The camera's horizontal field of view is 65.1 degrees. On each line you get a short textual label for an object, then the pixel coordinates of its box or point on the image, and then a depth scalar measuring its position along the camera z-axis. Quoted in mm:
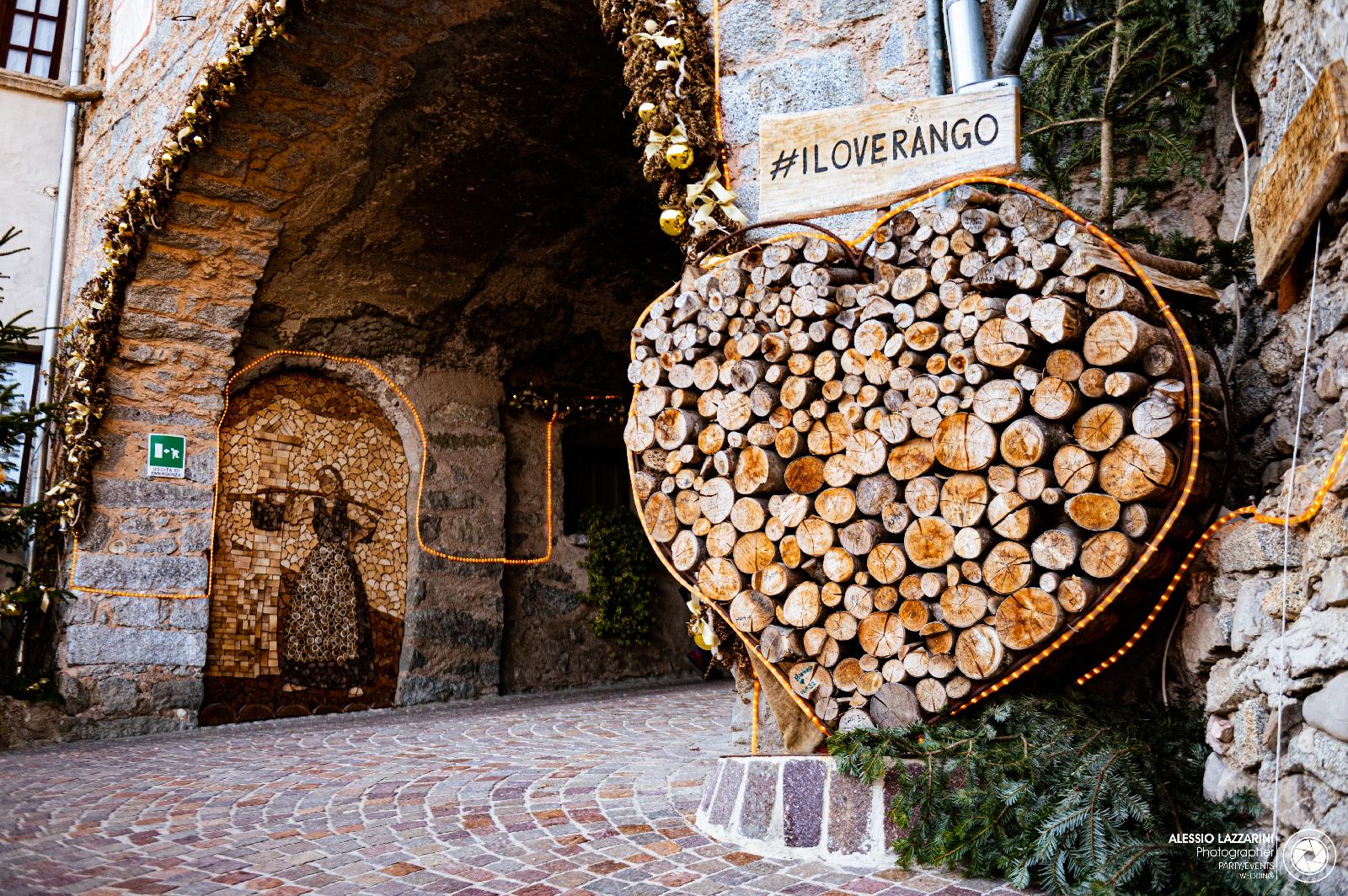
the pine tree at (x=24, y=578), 5605
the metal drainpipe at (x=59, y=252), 6387
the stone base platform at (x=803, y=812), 2588
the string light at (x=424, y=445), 6457
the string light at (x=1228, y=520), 2199
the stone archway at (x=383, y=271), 5633
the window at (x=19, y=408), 6168
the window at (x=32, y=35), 7262
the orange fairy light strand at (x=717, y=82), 3609
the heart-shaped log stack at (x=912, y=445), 2537
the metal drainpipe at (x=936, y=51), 3281
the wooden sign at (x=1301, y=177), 2195
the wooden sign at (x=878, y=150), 2906
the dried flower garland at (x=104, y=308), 5551
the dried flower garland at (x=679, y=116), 3559
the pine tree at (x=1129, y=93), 3250
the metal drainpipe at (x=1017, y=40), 3066
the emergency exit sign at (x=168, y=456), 6047
